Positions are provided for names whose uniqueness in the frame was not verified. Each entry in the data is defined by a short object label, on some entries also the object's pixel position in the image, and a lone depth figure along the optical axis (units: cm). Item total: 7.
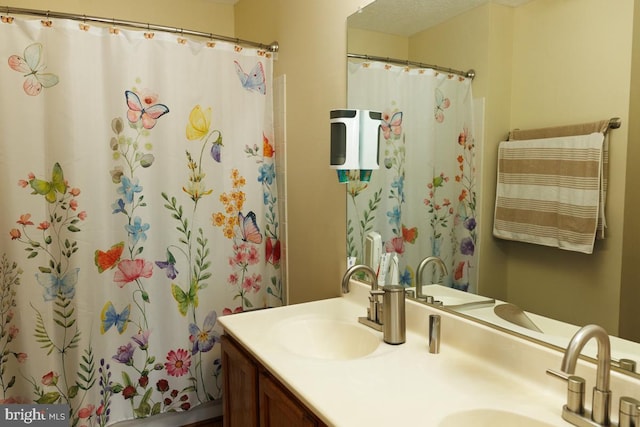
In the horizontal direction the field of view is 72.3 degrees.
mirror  96
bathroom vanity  96
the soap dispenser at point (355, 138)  162
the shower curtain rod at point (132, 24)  171
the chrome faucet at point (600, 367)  81
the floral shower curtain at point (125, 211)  178
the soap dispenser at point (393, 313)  134
